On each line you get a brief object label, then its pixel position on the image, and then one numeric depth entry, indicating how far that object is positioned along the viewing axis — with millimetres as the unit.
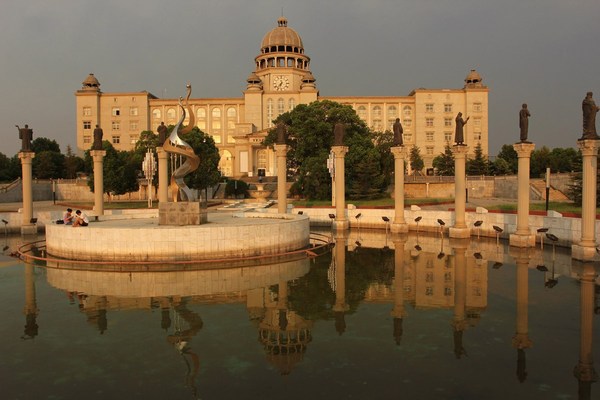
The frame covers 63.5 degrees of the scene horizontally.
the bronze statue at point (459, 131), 25952
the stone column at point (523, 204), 21562
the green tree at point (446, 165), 73938
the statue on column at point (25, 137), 28656
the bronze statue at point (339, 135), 28756
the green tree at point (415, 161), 87312
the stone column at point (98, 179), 30016
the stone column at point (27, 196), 28719
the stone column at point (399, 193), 27859
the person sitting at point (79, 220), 20141
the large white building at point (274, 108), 100250
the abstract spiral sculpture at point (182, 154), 21578
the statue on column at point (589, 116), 18281
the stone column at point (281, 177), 29953
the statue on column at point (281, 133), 29141
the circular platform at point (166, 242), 17375
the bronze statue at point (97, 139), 29758
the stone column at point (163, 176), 31127
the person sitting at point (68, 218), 21823
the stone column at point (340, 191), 28870
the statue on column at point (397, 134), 28625
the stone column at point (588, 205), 17953
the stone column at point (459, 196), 24797
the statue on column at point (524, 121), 21984
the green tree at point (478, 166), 71812
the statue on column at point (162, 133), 30750
